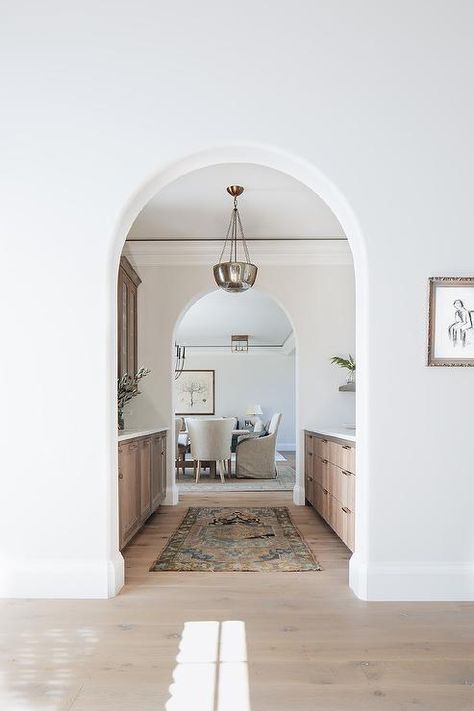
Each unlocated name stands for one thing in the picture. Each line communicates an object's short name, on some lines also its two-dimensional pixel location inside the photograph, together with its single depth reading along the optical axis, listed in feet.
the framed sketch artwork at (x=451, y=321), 9.82
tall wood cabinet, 16.78
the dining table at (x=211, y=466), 26.14
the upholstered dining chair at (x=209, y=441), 24.80
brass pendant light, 14.90
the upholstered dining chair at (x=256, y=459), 26.12
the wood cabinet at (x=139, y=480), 12.56
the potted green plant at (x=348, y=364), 18.65
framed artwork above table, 45.78
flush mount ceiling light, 41.32
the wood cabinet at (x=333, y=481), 12.16
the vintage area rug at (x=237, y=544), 11.84
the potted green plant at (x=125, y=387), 16.33
